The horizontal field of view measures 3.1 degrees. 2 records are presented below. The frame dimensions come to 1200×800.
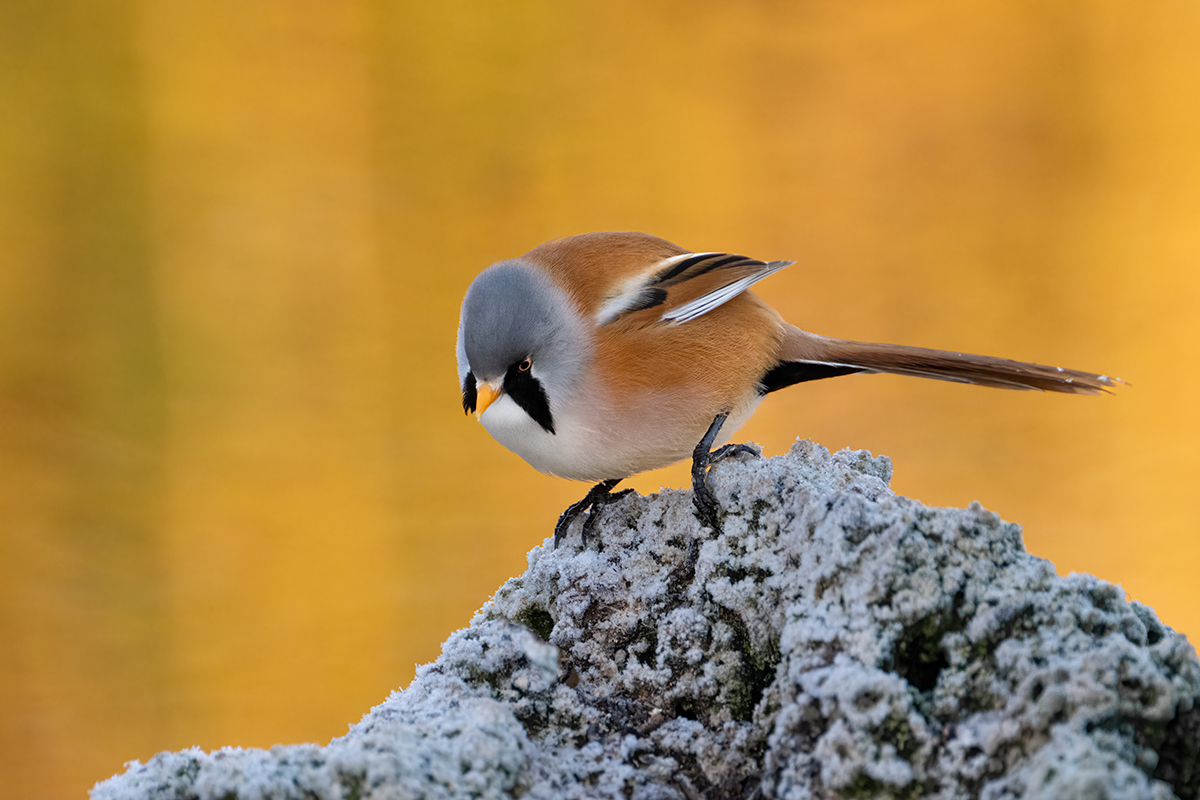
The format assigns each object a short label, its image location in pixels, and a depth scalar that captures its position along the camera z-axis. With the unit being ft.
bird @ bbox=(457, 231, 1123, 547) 15.15
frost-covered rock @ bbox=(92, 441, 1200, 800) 14.87
